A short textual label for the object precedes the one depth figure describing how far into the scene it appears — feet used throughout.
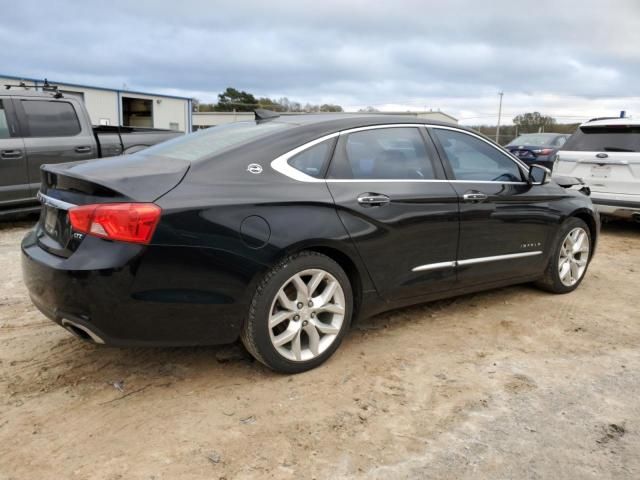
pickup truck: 22.25
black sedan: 8.66
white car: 23.52
